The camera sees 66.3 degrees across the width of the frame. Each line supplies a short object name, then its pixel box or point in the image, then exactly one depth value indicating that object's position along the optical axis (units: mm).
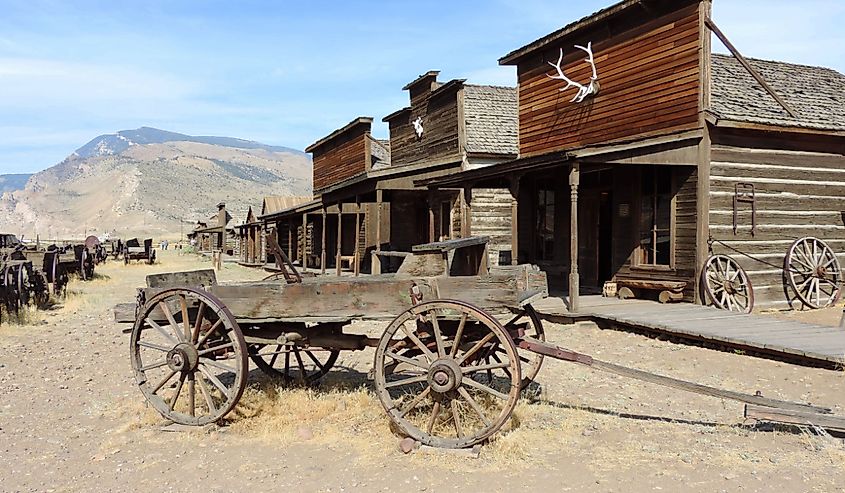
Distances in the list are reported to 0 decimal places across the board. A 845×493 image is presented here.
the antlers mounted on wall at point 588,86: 13070
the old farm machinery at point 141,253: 31806
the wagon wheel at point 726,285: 10617
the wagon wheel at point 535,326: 5395
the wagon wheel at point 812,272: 11391
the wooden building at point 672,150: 10695
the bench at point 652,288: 11023
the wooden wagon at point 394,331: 4559
